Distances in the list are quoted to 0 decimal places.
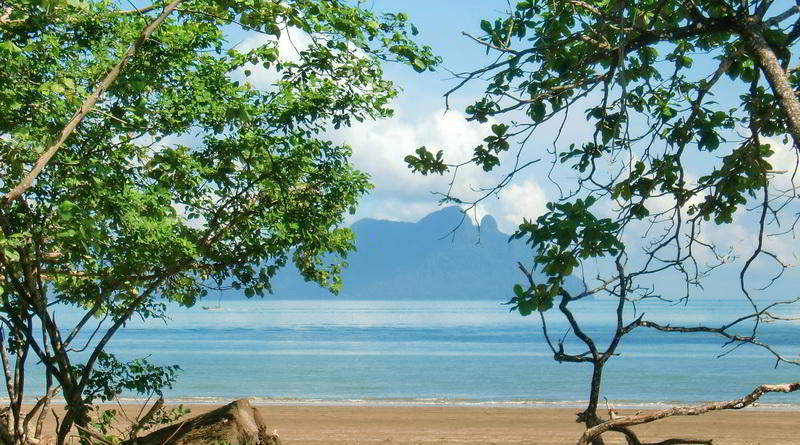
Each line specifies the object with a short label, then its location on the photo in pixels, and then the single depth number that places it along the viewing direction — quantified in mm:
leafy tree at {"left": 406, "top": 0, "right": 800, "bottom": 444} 9109
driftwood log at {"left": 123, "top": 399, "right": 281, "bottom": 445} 17906
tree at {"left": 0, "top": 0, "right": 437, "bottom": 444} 15523
